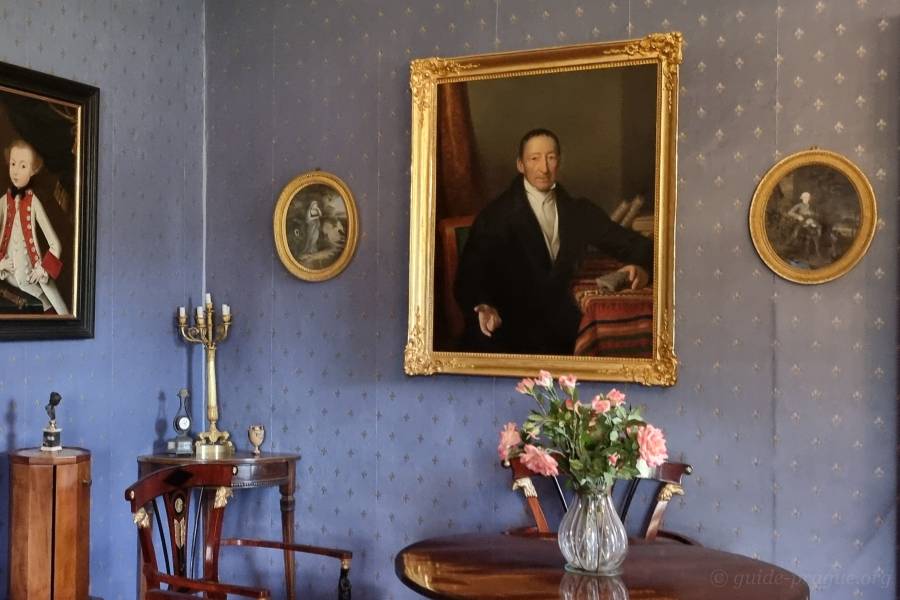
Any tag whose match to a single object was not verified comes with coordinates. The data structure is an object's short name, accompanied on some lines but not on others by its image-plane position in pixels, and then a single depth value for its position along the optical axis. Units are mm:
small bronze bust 3984
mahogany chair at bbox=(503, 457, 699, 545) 4000
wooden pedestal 3803
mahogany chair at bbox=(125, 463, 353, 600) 3299
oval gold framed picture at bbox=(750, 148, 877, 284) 3803
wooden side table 4480
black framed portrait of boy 4094
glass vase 3043
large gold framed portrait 4129
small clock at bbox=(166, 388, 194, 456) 4688
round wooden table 2863
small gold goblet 4754
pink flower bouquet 2945
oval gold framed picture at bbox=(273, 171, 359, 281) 4754
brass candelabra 4770
